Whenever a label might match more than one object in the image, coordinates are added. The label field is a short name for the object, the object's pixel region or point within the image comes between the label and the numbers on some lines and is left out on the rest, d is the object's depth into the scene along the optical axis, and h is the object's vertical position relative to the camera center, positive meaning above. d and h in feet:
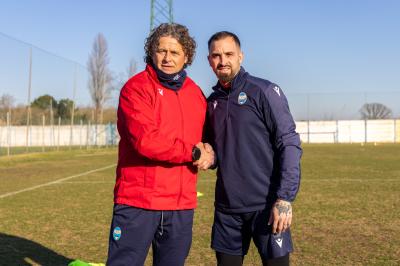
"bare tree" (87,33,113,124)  157.89 +19.49
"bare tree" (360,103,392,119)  179.42 +11.76
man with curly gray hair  9.17 -0.35
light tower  126.21 +32.48
